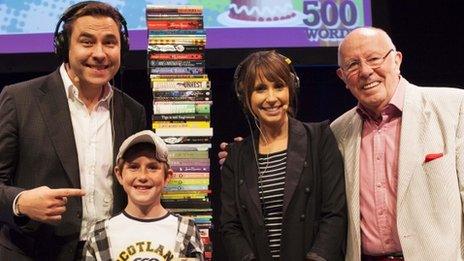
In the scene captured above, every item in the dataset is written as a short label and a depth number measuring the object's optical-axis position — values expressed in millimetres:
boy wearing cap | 2347
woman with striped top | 2467
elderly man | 2395
